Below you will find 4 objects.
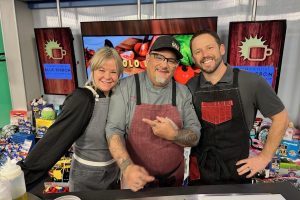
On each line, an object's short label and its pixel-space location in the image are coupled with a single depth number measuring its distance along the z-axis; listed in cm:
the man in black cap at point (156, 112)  115
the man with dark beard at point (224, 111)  126
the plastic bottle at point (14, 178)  68
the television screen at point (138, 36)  207
